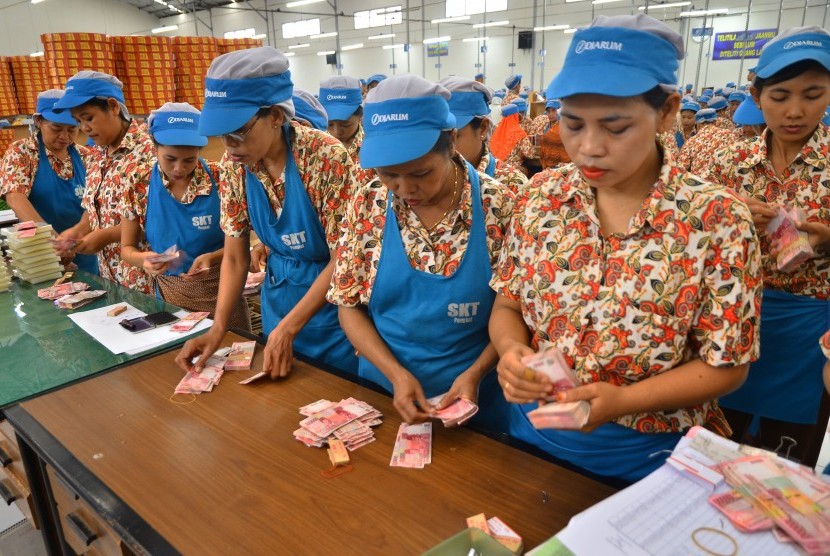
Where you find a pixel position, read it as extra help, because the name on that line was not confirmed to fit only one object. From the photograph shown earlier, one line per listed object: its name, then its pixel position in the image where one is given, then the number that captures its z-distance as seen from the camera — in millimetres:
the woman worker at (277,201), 1965
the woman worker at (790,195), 2049
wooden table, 1233
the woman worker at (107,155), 3041
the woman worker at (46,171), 3846
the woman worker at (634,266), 1203
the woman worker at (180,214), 2760
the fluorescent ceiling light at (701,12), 15630
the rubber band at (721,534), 972
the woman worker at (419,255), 1587
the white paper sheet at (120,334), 2268
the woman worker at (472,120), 2828
